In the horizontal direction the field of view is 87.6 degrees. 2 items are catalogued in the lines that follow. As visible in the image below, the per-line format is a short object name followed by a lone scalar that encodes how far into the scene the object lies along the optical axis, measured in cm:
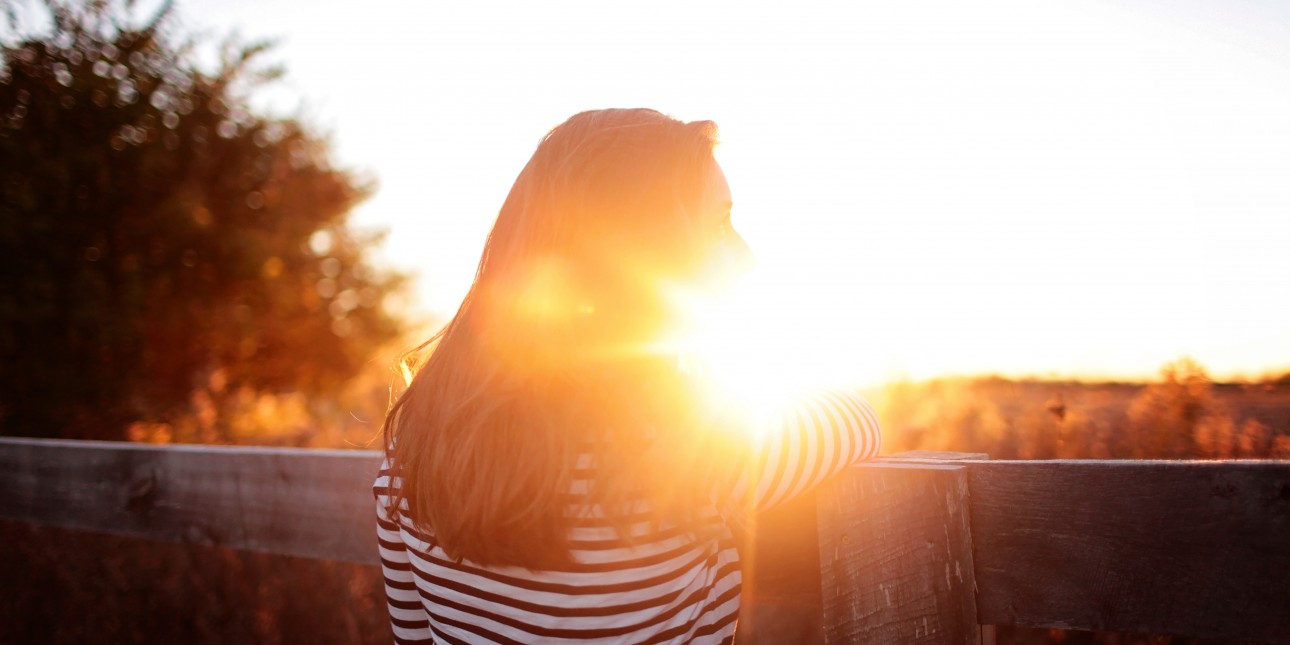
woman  108
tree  775
